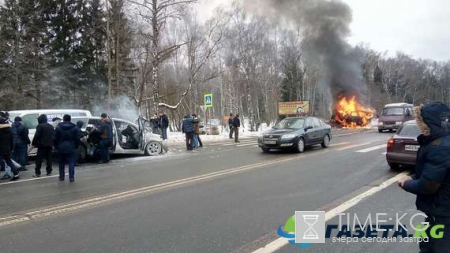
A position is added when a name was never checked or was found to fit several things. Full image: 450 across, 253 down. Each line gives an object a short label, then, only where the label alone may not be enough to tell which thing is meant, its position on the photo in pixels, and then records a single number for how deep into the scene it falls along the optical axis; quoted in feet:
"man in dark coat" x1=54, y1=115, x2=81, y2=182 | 29.12
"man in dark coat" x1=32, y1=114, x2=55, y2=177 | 31.40
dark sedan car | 45.57
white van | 43.77
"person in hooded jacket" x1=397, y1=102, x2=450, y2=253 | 8.99
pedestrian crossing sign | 74.54
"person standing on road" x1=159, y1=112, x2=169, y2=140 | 68.95
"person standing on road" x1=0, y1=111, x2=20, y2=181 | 30.35
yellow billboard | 109.11
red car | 29.91
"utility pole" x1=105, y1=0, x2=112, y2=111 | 78.34
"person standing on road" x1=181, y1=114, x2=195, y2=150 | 55.16
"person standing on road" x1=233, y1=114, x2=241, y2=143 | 69.56
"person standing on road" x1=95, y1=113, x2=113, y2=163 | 40.67
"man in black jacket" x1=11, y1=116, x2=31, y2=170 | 34.91
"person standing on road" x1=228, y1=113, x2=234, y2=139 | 73.48
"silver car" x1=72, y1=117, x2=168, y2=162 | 42.55
